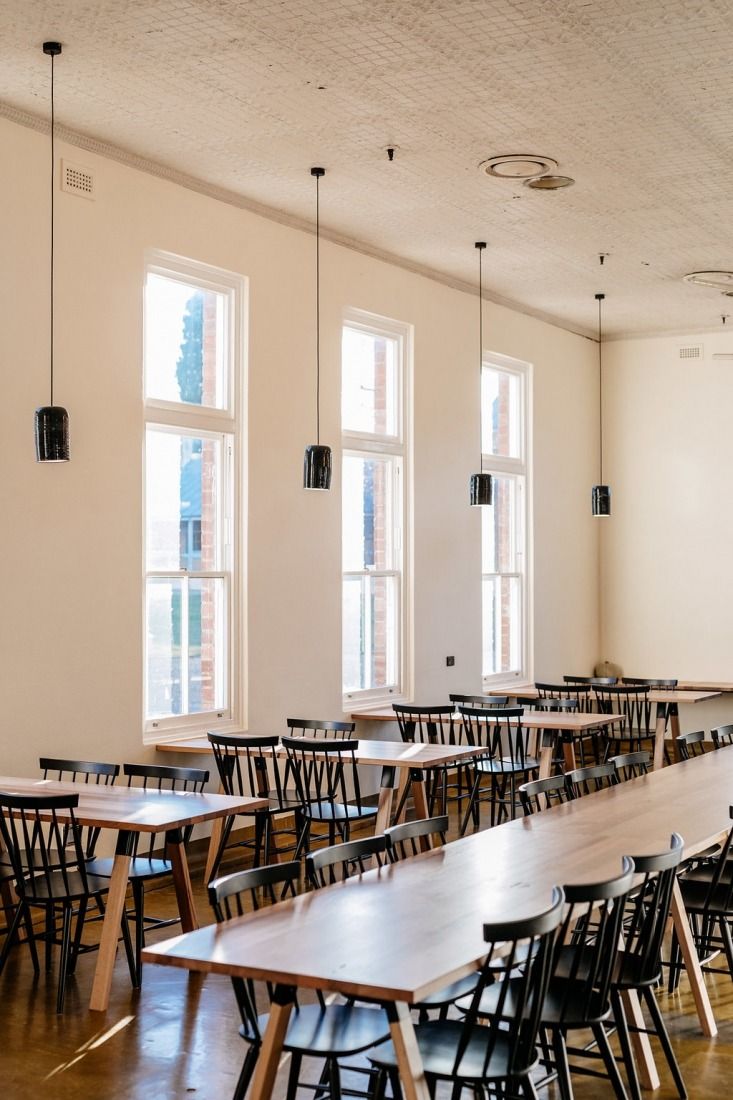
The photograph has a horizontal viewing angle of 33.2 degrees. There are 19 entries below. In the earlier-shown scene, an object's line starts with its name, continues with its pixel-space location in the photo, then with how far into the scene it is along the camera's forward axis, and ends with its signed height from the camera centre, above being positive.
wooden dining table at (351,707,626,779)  7.12 -0.73
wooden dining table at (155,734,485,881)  5.80 -0.76
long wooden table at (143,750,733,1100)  2.55 -0.77
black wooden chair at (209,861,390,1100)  2.80 -1.02
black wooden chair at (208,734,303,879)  5.82 -0.90
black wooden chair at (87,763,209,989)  4.70 -1.06
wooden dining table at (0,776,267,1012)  4.36 -0.78
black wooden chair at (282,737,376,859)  5.70 -0.91
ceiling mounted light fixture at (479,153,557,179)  6.40 +2.29
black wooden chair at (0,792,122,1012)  4.31 -1.05
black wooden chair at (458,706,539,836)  6.88 -0.95
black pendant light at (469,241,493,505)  8.45 +0.76
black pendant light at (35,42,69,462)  5.21 +0.71
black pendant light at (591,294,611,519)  9.69 +0.78
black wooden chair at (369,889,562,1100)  2.69 -1.01
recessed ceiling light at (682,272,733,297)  8.98 +2.36
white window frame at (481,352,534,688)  10.12 +0.68
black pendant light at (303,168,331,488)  6.89 +0.74
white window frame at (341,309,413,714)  8.48 +0.73
